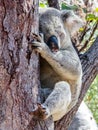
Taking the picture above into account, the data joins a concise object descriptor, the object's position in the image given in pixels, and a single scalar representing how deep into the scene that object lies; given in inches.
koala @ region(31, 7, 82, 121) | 175.1
